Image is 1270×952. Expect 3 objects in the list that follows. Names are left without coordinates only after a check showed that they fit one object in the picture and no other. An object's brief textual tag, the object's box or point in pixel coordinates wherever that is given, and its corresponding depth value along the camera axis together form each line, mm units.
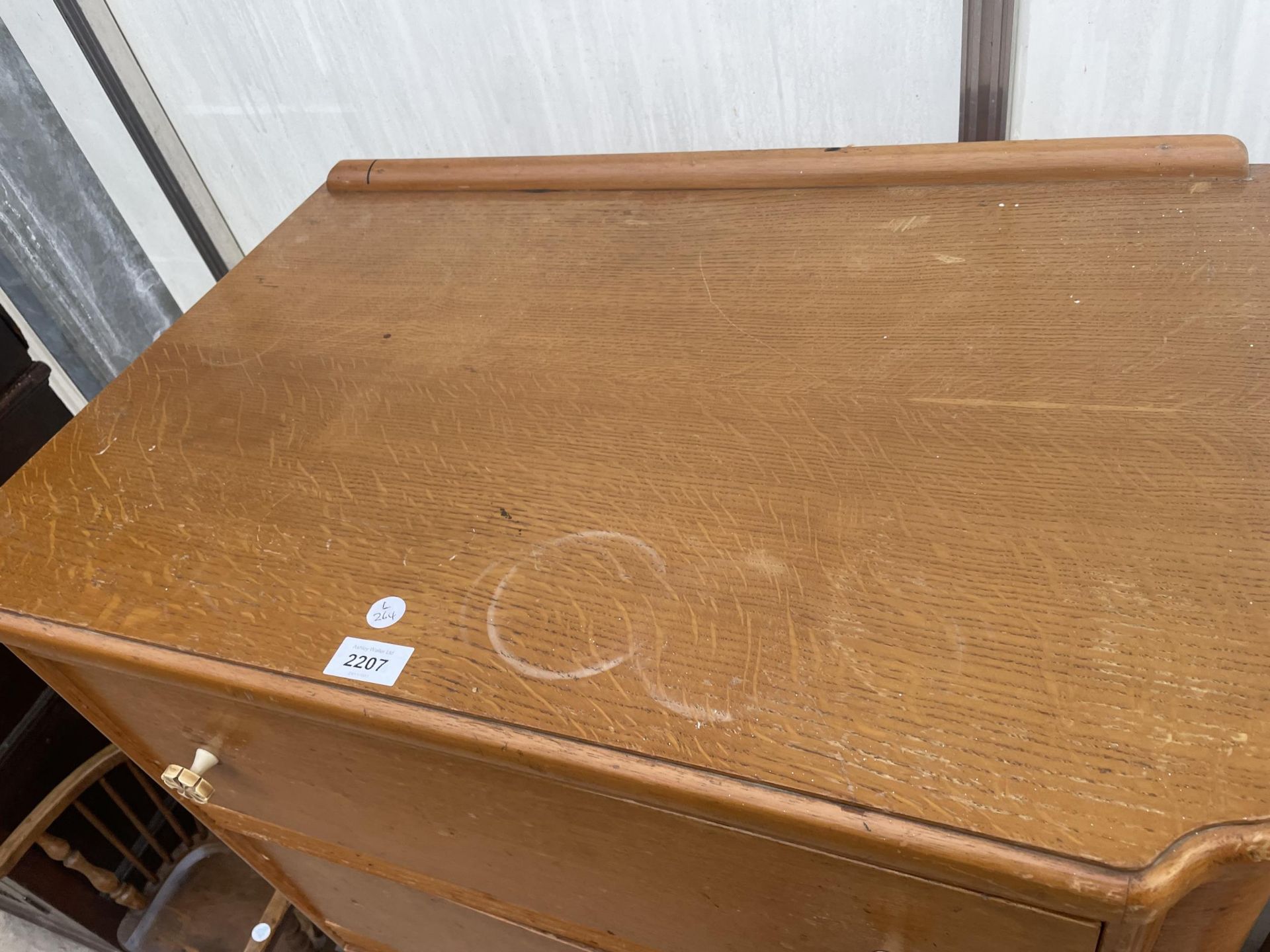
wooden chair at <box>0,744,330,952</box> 1001
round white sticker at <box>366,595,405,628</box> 506
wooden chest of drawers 400
